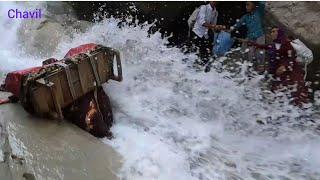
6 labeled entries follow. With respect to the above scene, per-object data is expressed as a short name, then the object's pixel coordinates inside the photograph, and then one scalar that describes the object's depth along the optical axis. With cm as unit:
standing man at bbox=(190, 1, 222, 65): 503
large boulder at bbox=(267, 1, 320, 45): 499
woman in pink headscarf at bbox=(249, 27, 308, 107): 426
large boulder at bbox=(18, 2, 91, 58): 554
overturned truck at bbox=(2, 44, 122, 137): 357
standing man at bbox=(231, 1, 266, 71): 478
